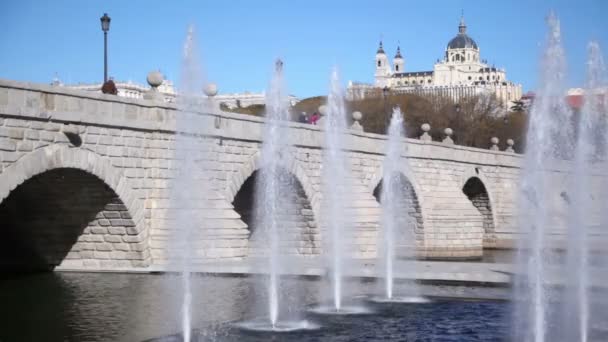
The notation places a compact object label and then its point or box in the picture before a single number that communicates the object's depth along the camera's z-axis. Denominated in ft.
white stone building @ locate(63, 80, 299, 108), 256.42
